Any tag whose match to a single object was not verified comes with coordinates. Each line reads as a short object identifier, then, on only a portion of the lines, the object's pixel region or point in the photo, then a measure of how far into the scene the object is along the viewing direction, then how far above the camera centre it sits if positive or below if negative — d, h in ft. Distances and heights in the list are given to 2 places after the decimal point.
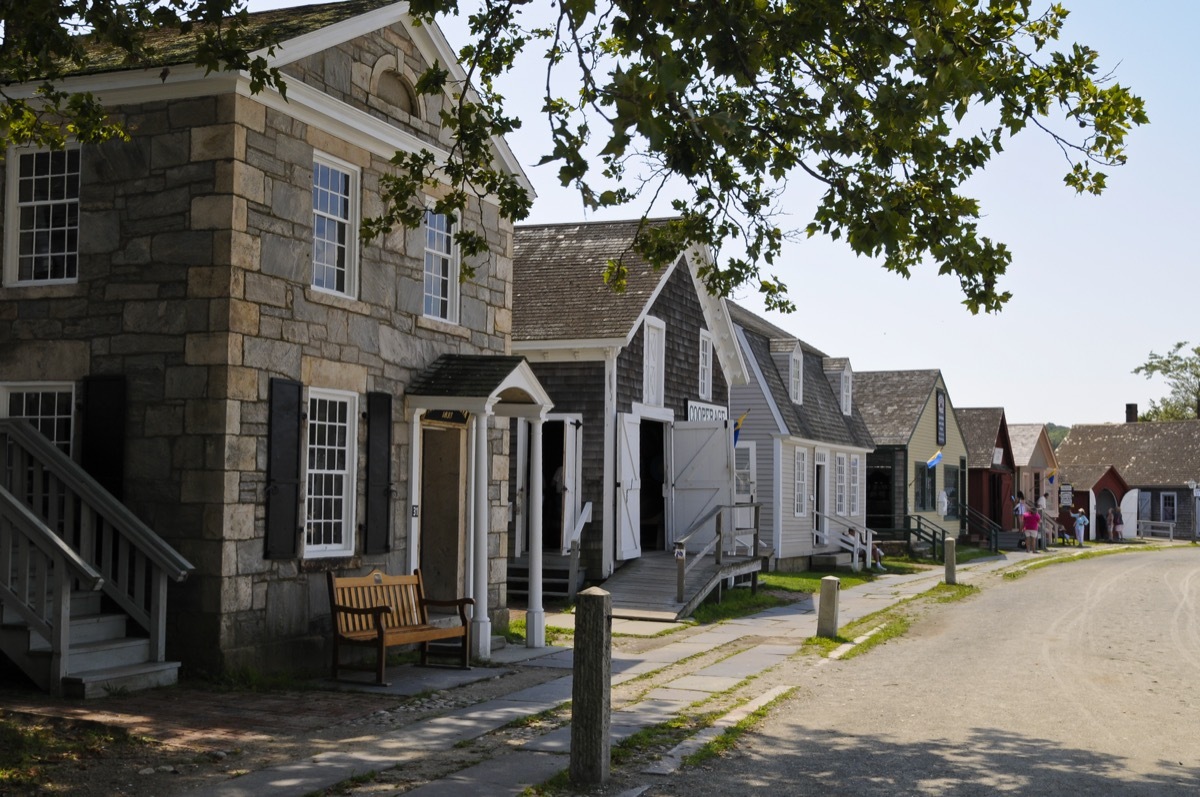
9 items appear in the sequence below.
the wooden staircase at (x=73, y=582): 34.06 -3.46
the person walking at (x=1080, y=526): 164.14 -6.92
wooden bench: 39.34 -4.93
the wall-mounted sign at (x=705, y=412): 84.17 +3.89
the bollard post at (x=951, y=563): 88.99 -6.49
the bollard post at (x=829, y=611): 55.31 -6.19
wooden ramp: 63.16 -6.25
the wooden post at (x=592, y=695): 26.63 -4.81
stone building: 38.50 +4.17
